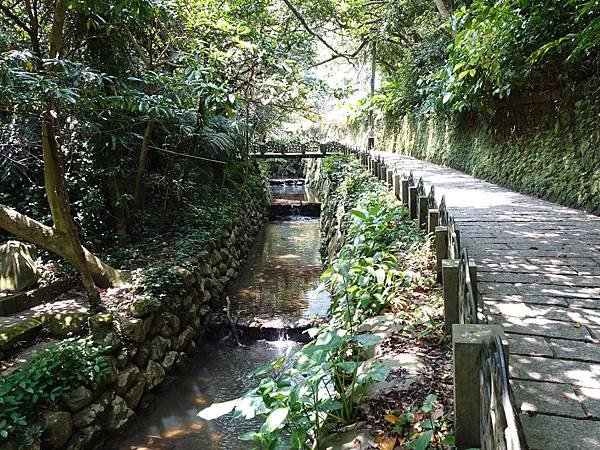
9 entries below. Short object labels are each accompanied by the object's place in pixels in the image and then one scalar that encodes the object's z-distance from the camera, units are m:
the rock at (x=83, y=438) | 4.73
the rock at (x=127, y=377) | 5.61
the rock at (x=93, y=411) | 4.87
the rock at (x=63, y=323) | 5.71
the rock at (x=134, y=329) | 5.95
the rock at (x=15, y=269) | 6.45
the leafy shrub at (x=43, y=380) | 4.20
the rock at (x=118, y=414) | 5.30
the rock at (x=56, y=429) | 4.42
